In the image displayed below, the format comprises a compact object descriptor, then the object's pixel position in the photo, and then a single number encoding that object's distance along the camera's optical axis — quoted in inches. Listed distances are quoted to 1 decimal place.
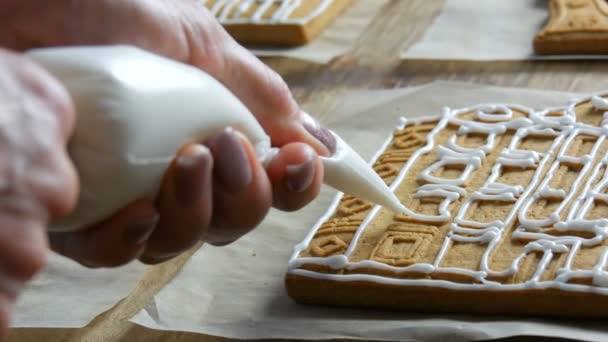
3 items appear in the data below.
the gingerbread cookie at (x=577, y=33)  23.9
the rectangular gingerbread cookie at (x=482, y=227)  17.2
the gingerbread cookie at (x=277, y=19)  26.3
